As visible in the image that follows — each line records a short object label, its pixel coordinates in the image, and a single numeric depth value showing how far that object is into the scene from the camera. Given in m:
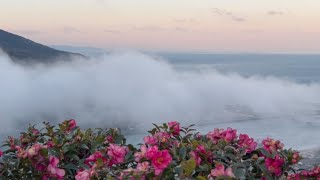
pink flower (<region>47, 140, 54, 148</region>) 2.97
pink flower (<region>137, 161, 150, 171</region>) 2.25
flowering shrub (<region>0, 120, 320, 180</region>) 2.36
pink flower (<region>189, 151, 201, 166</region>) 2.55
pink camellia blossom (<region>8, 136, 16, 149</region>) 3.10
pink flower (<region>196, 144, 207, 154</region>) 2.66
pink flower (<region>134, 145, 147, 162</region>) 2.47
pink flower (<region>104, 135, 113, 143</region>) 3.18
